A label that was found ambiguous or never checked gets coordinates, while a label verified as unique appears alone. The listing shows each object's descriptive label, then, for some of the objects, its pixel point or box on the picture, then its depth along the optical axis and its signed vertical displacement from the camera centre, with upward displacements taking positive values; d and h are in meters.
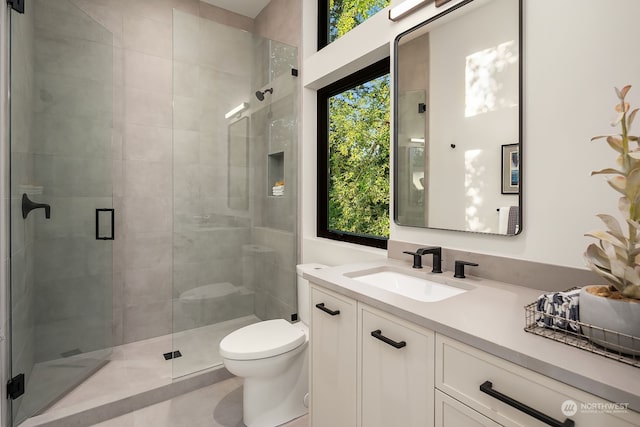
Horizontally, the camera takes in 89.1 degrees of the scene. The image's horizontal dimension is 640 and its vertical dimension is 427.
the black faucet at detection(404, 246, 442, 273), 1.41 -0.21
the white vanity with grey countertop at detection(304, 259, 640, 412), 0.60 -0.30
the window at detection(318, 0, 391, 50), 2.20 +1.39
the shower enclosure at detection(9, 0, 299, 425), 1.88 +0.08
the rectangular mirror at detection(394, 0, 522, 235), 1.27 +0.39
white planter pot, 0.66 -0.24
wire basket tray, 0.65 -0.28
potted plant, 0.67 -0.14
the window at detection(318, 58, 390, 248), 2.12 +0.36
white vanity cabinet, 0.94 -0.54
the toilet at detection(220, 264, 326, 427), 1.66 -0.87
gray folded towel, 0.76 -0.25
